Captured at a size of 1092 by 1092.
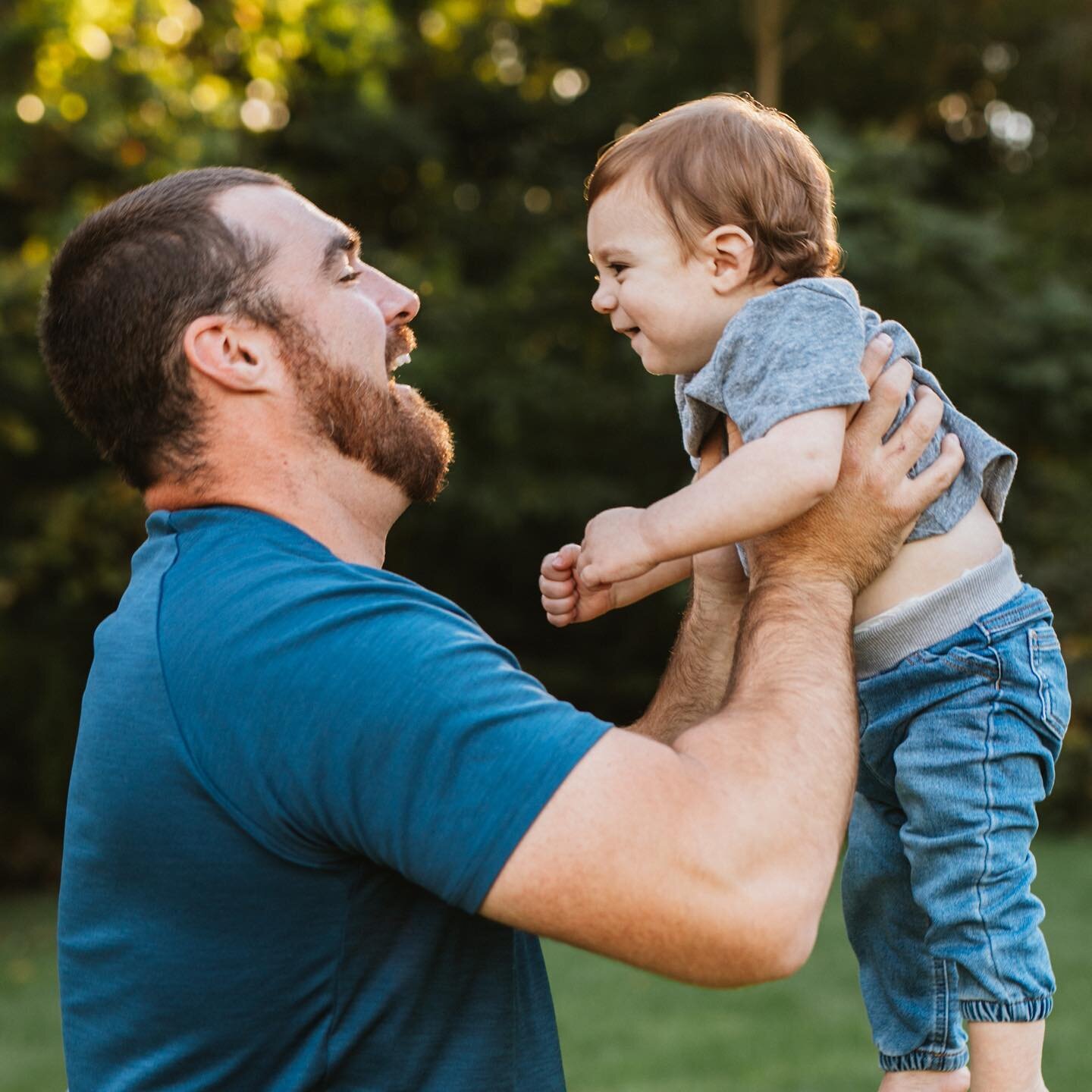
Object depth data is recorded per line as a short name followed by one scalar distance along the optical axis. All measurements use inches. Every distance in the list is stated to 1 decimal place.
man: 59.4
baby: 79.7
